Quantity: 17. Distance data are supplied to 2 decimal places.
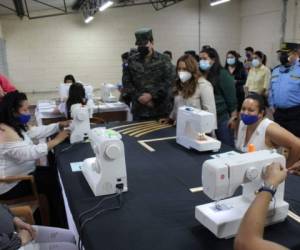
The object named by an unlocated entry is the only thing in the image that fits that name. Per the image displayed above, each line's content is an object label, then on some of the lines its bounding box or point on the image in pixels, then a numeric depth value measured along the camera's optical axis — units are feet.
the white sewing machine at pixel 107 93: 17.25
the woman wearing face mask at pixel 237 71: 19.93
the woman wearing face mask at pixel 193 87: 8.89
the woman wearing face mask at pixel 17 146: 7.07
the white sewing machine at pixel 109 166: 5.06
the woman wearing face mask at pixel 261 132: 6.49
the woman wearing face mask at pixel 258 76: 19.14
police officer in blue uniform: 11.60
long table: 3.84
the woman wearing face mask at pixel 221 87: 10.25
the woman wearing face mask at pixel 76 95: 11.22
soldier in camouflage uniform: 10.66
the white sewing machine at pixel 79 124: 8.12
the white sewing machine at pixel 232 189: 3.84
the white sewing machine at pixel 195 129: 6.86
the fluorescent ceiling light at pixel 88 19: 24.58
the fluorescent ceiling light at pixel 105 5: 17.29
